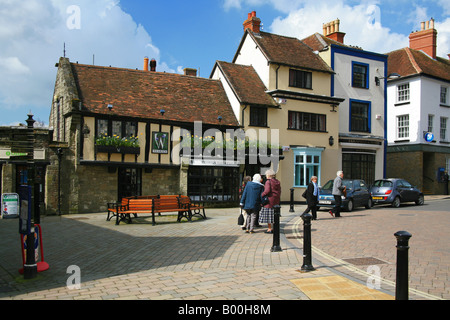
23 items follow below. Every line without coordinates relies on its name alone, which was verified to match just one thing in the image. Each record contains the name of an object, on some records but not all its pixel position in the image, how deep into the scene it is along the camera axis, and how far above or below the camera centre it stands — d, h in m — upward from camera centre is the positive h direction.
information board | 16.55 -2.00
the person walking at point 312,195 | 14.05 -1.21
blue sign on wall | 29.14 +1.84
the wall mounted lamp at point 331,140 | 25.56 +1.35
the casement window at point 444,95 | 31.22 +5.28
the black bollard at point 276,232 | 8.88 -1.60
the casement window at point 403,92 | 30.45 +5.36
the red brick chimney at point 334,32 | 29.86 +9.75
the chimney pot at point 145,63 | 27.06 +6.52
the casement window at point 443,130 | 30.95 +2.51
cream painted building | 23.62 +3.52
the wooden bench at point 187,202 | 14.62 -1.57
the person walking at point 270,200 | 11.56 -1.15
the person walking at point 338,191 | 15.73 -1.19
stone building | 18.75 +1.19
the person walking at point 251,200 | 11.51 -1.17
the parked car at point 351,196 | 18.33 -1.64
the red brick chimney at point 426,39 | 32.75 +10.31
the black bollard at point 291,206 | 18.64 -2.14
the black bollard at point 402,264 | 5.00 -1.30
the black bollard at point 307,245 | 7.19 -1.52
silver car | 20.44 -1.59
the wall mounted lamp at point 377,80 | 28.34 +5.82
